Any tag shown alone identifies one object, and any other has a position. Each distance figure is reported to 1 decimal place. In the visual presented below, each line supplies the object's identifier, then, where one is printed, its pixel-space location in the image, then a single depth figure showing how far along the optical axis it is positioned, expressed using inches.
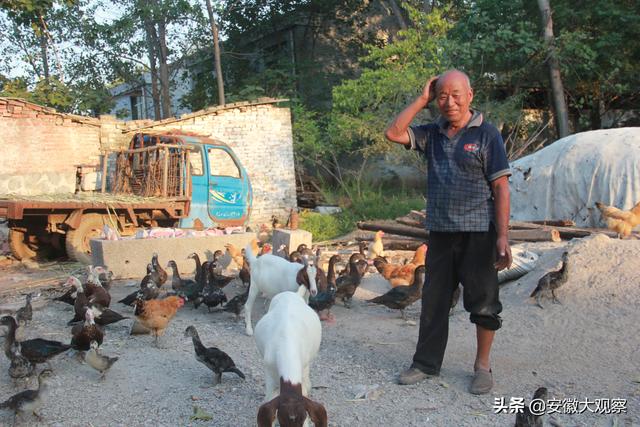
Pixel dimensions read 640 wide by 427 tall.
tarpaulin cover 415.2
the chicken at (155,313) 235.6
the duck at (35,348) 198.8
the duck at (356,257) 335.3
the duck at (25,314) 252.6
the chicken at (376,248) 426.3
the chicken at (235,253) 395.2
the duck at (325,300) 267.4
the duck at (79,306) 262.4
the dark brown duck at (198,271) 317.7
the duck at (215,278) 314.1
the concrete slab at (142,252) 363.6
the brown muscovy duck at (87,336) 208.4
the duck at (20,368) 187.9
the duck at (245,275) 335.6
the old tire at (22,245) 471.2
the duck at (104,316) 252.7
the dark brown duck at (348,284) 298.4
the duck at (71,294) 291.7
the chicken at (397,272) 321.7
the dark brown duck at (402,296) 267.9
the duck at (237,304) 279.0
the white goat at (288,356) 121.3
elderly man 162.1
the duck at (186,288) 303.4
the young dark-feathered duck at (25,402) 159.5
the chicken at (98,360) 191.5
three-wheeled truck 421.1
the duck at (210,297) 289.7
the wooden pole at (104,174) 526.3
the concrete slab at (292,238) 432.8
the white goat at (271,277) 243.0
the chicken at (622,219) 345.1
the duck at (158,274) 324.2
